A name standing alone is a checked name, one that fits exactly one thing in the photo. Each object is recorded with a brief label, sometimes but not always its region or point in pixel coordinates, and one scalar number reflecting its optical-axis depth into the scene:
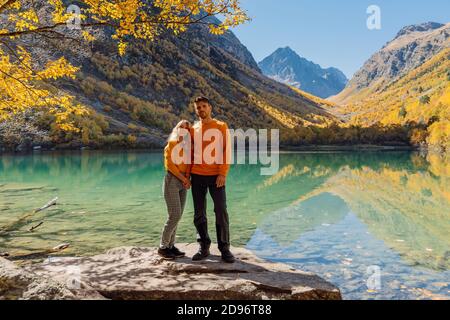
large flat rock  5.00
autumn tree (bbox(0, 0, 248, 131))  6.54
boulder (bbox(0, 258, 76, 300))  3.80
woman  5.91
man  5.84
